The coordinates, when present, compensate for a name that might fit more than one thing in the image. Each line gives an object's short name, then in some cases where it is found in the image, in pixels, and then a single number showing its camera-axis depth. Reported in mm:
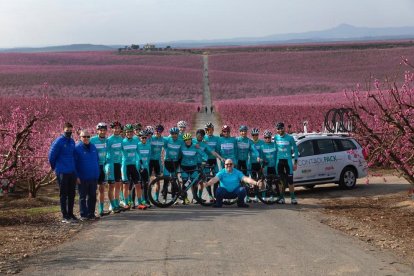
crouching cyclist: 14805
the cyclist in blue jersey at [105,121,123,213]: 14156
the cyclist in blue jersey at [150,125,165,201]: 15125
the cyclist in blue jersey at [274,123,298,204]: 15797
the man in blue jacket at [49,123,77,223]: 12789
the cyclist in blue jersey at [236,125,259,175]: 15859
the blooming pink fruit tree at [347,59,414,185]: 12116
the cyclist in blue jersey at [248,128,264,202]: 15922
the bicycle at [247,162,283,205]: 15602
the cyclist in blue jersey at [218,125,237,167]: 15656
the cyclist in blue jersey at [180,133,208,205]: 15227
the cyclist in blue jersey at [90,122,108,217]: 13977
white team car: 18516
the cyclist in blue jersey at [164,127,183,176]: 15156
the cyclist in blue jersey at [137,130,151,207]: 14594
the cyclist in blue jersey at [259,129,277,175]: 15867
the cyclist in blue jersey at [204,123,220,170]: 15695
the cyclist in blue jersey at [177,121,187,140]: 15328
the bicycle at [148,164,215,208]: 14695
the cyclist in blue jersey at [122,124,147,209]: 14344
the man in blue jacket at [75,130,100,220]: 13164
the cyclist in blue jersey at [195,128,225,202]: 15336
